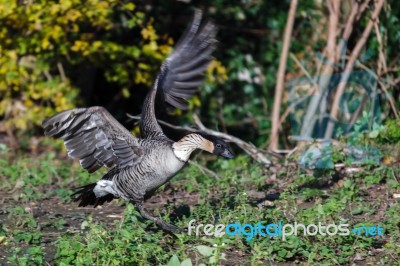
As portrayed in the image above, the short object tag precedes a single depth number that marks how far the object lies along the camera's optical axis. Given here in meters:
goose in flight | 11.72
